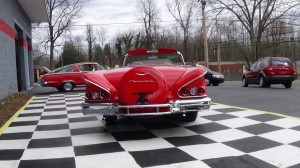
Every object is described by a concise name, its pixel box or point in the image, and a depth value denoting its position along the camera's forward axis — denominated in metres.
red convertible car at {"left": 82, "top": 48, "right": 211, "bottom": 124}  4.23
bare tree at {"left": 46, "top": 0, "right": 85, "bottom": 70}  37.91
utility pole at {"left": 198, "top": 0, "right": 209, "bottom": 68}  25.04
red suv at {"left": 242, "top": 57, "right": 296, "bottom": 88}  13.62
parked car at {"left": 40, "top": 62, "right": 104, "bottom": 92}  13.61
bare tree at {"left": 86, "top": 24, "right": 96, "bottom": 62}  55.25
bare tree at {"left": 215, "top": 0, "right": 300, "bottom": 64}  36.06
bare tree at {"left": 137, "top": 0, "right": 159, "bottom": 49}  48.09
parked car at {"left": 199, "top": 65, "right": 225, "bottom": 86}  18.34
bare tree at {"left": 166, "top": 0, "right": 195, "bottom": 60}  46.07
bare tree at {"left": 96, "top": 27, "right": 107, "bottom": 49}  59.54
